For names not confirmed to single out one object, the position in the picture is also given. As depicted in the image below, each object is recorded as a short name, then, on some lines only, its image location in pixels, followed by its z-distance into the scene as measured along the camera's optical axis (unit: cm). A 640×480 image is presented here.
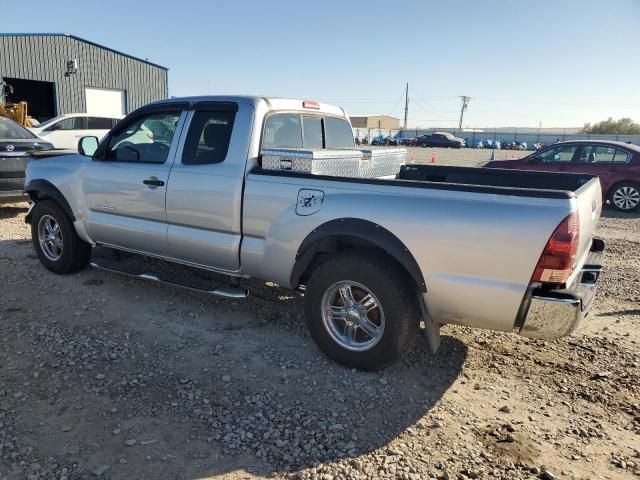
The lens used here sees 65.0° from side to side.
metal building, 2350
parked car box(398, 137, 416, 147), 5624
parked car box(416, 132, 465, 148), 5362
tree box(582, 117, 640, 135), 7056
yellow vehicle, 1922
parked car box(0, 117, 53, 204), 806
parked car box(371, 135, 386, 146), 5926
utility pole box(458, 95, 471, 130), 10869
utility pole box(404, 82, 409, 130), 10028
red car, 1085
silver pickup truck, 301
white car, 1453
